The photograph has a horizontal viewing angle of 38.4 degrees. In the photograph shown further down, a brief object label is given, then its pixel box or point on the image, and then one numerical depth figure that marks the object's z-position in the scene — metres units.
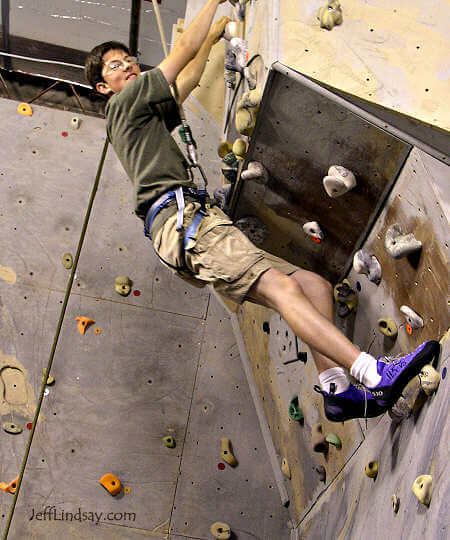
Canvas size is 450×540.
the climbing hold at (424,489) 1.80
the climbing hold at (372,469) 2.30
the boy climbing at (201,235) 2.07
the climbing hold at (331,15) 2.22
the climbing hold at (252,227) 2.97
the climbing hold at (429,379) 1.91
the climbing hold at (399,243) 2.11
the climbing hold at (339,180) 2.39
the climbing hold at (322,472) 2.82
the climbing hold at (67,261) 3.60
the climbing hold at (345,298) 2.57
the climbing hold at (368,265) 2.37
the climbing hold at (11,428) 3.33
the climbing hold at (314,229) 2.71
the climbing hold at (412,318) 2.08
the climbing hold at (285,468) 3.21
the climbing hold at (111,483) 3.23
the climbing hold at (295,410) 2.97
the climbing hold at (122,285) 3.57
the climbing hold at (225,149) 3.10
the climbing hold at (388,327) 2.25
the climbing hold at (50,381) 3.40
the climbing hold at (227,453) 3.35
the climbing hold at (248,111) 2.42
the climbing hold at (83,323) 3.49
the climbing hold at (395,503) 2.02
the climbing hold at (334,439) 2.65
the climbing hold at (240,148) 2.76
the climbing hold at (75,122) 3.85
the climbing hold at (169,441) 3.36
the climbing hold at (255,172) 2.67
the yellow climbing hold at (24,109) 3.85
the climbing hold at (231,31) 2.80
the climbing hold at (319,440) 2.79
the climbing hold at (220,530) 3.20
